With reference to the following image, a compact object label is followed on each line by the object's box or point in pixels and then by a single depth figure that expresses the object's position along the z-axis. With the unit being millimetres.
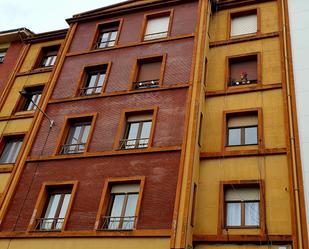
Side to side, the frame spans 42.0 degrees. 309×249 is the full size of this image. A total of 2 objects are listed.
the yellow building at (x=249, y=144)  12977
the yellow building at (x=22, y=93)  17953
